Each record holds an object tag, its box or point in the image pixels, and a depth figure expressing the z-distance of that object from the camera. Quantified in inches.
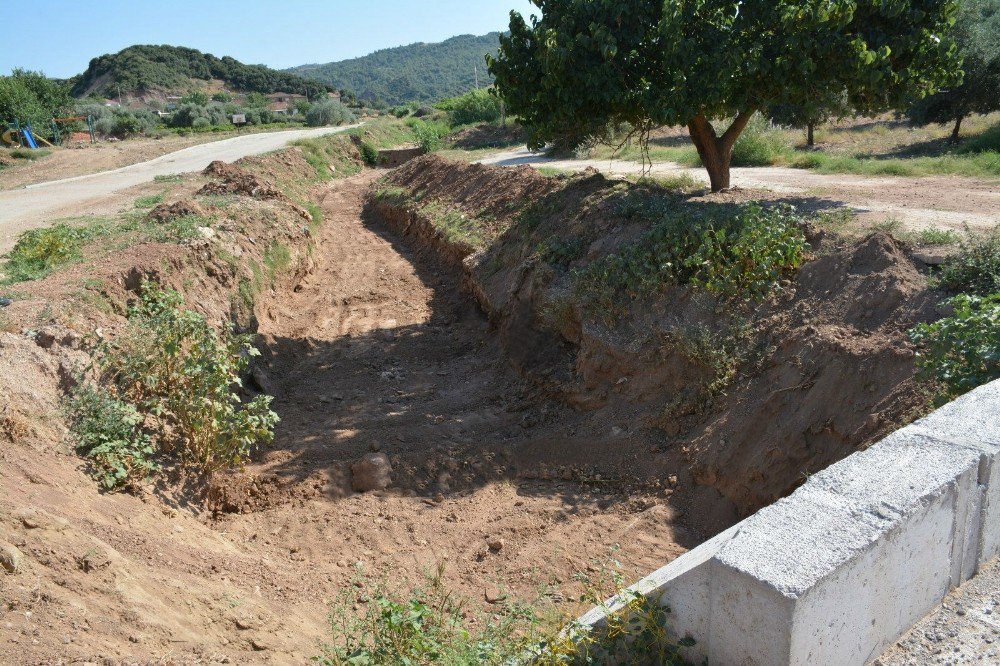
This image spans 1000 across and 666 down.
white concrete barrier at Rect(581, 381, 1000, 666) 108.5
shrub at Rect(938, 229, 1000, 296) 232.8
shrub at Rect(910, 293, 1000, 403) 176.1
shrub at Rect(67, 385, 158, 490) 218.7
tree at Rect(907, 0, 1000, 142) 733.9
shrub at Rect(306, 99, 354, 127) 1966.0
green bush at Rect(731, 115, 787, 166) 622.5
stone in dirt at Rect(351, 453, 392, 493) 265.1
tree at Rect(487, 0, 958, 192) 343.3
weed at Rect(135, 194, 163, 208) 568.4
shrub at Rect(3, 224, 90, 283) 330.0
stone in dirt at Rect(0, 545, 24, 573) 149.3
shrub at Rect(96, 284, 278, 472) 249.1
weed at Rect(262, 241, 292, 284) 466.9
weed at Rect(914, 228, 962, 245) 268.7
